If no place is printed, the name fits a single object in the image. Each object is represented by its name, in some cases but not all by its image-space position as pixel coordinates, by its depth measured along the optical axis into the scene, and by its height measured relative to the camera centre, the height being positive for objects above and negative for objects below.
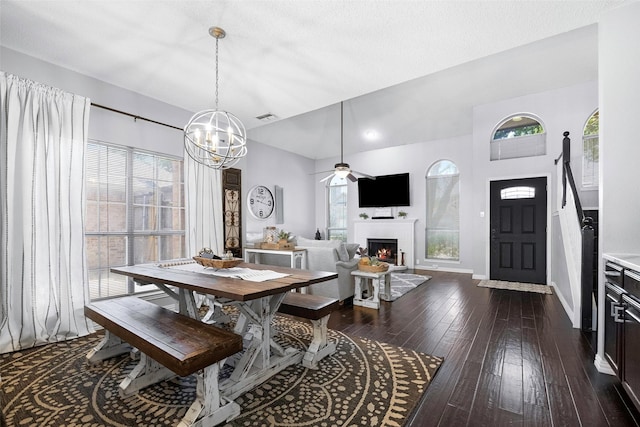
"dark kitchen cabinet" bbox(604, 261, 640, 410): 1.68 -0.72
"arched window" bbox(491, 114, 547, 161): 5.27 +1.38
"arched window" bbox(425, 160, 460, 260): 6.72 +0.04
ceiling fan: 5.21 +0.75
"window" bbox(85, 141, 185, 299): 3.37 +0.01
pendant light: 2.39 +0.63
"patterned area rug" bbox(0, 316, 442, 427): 1.74 -1.23
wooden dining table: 1.93 -0.69
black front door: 5.14 -0.31
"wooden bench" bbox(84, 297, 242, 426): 1.58 -0.77
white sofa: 3.97 -0.71
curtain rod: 3.32 +1.20
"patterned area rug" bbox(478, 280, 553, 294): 4.72 -1.25
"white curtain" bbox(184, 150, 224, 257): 4.12 +0.07
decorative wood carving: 4.73 +0.06
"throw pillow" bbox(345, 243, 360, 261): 4.23 -0.53
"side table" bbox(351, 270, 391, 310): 3.88 -1.07
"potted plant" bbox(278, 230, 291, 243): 4.31 -0.36
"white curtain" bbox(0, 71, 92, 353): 2.67 -0.01
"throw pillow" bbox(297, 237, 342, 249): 4.08 -0.45
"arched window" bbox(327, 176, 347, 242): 8.38 +0.11
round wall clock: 6.75 +0.26
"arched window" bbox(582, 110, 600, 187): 4.79 +1.00
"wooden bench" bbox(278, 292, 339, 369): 2.38 -0.86
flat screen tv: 7.24 +0.55
